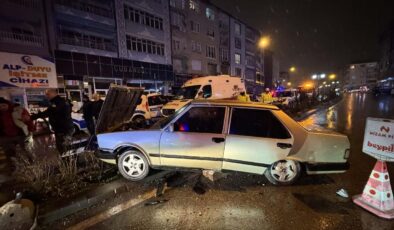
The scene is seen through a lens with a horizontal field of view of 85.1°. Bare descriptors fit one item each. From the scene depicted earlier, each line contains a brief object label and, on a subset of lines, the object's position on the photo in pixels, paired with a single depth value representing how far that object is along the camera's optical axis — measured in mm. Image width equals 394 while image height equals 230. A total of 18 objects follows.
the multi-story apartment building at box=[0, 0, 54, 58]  14531
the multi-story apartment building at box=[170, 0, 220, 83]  27422
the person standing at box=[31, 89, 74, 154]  5133
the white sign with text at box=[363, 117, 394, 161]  3262
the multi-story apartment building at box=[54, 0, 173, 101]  17453
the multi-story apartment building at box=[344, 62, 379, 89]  116625
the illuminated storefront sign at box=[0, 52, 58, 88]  14078
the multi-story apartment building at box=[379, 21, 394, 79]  69625
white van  12000
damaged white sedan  3910
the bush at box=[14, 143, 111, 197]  3725
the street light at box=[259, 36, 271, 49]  19438
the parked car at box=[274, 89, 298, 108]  20394
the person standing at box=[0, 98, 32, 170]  4809
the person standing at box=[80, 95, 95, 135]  8219
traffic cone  3193
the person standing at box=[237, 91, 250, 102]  11302
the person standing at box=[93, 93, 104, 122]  8148
